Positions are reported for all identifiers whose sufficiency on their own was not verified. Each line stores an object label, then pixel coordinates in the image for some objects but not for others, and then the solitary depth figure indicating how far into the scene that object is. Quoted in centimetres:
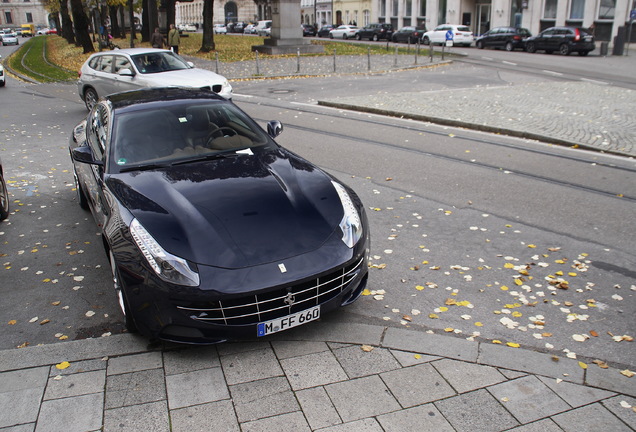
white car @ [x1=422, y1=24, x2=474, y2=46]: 4038
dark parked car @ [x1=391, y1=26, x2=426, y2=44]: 4475
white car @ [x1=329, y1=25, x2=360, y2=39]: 5348
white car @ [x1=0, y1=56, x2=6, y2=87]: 2255
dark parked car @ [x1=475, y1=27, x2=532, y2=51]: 3612
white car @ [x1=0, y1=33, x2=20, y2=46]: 7162
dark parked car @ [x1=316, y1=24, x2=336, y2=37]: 5972
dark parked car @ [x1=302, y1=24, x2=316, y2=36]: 6197
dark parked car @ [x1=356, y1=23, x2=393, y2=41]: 4858
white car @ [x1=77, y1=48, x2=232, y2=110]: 1418
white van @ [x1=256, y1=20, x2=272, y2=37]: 6081
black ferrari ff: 384
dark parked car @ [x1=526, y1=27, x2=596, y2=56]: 3231
